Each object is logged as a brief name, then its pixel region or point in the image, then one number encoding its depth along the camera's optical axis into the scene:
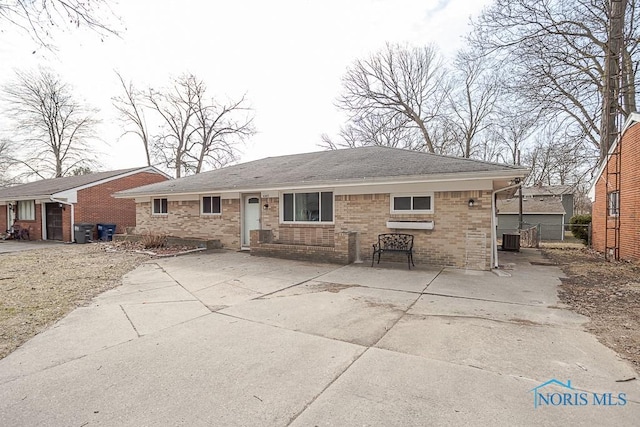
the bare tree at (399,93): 24.50
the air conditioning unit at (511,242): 13.75
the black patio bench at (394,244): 8.94
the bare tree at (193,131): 29.77
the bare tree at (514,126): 15.45
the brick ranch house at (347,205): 8.37
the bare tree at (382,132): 25.42
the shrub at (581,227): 18.06
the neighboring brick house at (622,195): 10.12
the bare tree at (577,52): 11.74
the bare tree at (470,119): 25.41
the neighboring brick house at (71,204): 17.81
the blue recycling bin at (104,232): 18.20
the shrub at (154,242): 12.70
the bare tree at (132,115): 29.12
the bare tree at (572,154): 14.08
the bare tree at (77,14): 4.00
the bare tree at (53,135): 27.43
